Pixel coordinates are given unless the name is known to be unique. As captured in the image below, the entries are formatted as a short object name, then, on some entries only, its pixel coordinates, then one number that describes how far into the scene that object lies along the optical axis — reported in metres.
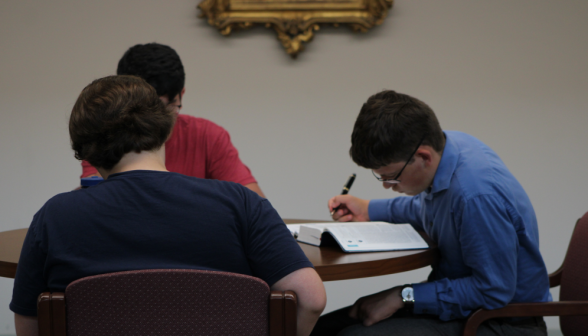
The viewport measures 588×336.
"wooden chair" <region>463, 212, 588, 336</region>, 3.56
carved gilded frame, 5.07
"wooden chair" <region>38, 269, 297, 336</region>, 3.04
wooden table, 3.50
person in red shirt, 4.18
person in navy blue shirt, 3.12
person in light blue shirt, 3.53
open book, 3.67
